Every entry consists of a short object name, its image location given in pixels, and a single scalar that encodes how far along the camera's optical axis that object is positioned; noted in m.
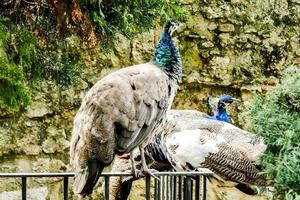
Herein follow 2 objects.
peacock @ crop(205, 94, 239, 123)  8.21
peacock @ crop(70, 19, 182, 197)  4.27
